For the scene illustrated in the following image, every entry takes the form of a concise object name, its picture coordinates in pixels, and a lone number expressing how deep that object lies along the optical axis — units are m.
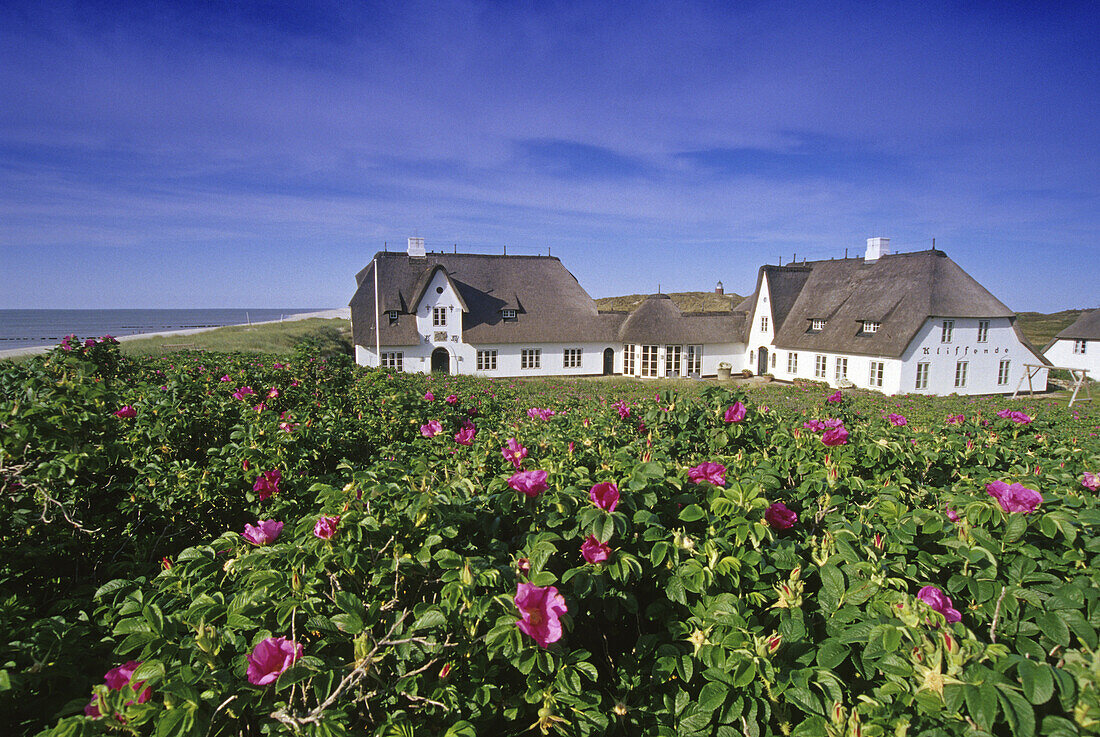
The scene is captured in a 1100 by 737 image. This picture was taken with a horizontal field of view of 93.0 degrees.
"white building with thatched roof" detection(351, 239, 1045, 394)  27.78
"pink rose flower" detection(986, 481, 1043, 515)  2.59
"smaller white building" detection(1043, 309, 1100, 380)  39.91
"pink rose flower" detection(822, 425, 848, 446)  4.00
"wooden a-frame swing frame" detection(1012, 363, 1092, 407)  27.31
